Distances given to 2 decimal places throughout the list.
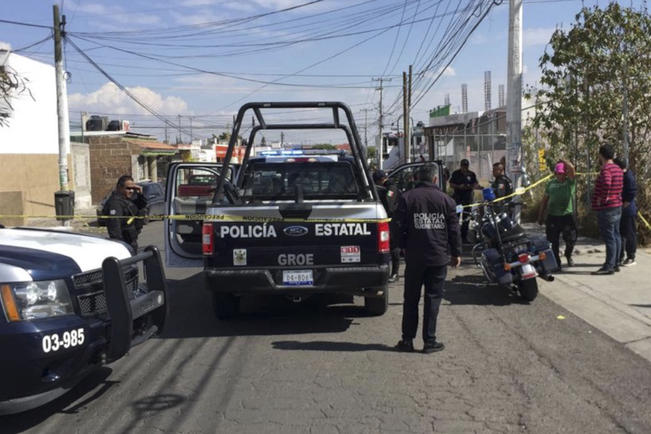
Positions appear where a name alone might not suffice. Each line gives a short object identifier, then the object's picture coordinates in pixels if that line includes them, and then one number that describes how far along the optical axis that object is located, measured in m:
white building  22.14
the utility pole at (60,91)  21.83
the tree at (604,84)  10.99
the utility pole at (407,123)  34.81
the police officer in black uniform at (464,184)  12.34
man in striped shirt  8.73
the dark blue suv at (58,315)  3.79
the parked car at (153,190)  21.07
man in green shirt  9.01
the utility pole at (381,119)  65.94
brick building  34.91
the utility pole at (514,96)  11.39
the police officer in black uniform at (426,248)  5.82
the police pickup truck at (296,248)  6.29
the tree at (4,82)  11.43
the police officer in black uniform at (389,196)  9.16
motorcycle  7.60
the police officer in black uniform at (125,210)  8.06
